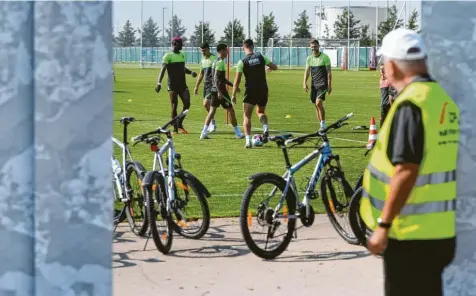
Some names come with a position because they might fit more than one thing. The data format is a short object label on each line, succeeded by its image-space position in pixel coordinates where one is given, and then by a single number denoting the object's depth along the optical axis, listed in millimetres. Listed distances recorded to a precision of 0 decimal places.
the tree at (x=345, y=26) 96625
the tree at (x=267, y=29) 98562
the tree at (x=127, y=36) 113062
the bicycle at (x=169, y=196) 8297
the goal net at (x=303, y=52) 82375
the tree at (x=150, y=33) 110125
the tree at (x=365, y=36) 93281
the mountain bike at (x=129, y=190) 8977
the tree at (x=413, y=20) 84312
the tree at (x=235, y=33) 100438
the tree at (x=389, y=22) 88162
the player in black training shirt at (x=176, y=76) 20770
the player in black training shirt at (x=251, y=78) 18125
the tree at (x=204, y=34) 103938
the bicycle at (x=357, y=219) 8484
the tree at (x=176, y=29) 104675
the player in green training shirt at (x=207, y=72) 21262
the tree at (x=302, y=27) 104375
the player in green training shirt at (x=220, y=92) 19625
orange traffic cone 13312
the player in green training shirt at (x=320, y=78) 21281
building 102938
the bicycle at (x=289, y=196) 8156
